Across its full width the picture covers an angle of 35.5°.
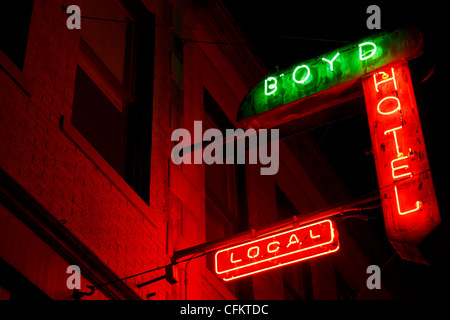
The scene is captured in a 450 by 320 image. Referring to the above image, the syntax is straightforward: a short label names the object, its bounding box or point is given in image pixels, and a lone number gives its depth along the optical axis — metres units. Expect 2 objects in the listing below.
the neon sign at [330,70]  9.70
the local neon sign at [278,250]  8.23
